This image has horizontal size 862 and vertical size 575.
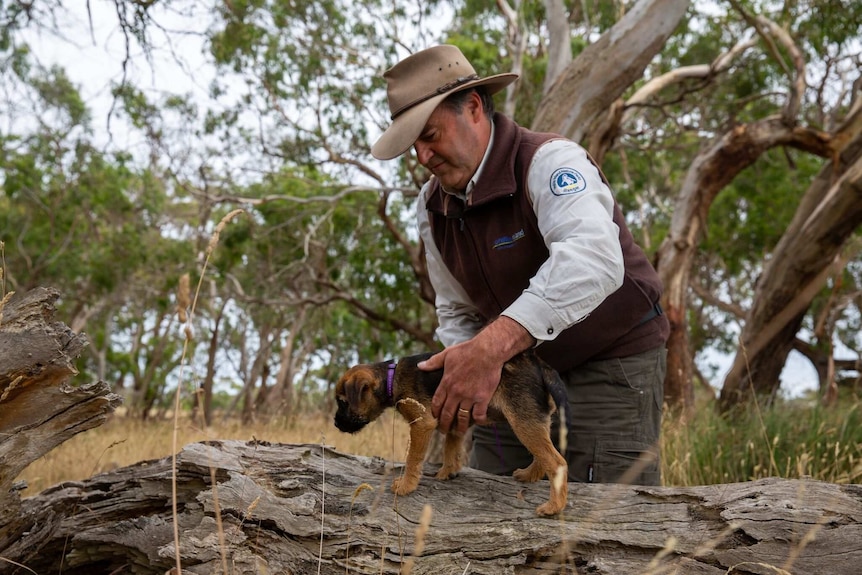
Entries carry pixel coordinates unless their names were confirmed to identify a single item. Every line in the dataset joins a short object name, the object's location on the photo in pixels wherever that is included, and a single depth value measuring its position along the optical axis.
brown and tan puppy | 3.08
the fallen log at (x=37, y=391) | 2.79
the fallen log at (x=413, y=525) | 2.65
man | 3.11
